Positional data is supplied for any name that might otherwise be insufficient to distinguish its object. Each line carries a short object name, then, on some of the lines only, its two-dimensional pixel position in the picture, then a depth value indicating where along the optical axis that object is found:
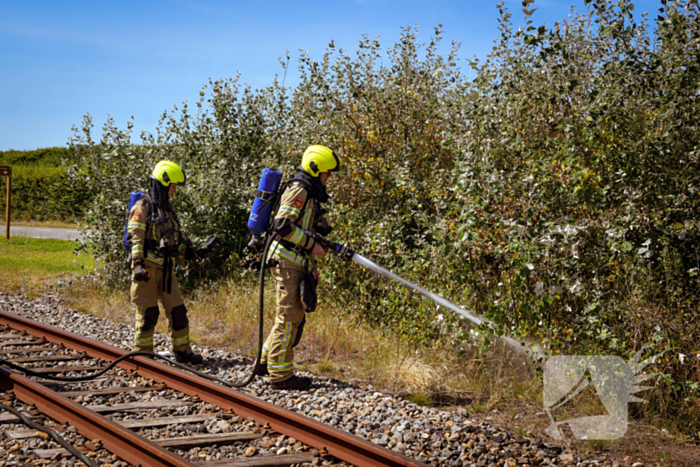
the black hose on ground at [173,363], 5.83
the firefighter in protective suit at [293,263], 5.89
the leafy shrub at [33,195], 31.50
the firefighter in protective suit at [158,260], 6.73
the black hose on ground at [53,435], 3.98
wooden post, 20.69
